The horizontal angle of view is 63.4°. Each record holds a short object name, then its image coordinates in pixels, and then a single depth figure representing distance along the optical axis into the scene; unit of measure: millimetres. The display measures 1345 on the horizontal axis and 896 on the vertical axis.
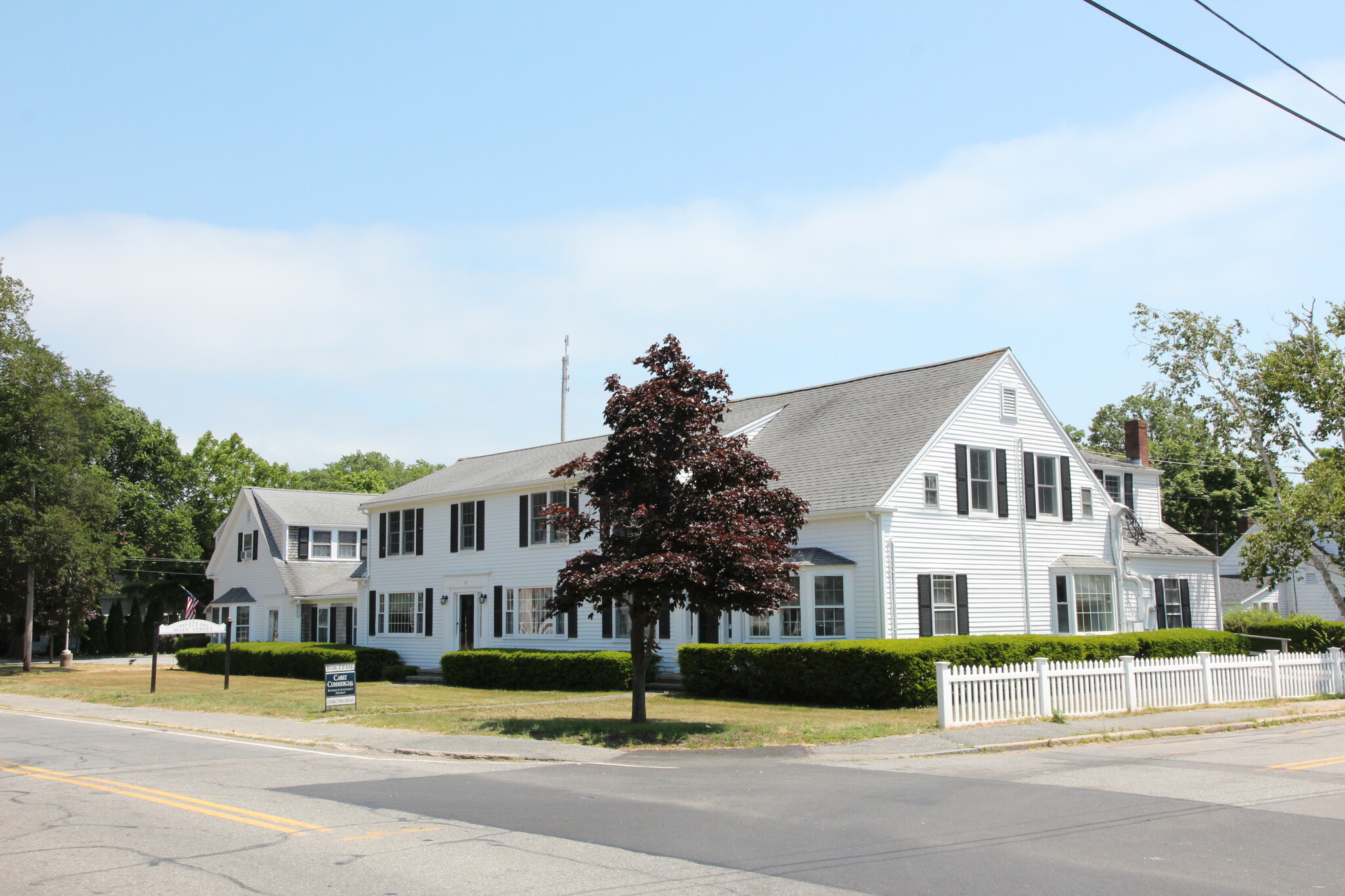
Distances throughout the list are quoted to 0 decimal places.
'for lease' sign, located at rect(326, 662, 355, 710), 22297
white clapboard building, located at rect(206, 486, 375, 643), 45094
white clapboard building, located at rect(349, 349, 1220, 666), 26359
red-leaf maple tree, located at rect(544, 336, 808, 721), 17172
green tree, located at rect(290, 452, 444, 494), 81875
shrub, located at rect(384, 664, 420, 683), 35594
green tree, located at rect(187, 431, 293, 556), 67312
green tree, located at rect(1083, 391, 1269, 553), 61875
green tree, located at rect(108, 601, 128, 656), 57438
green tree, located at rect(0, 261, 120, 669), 39406
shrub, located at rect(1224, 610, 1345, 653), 33375
